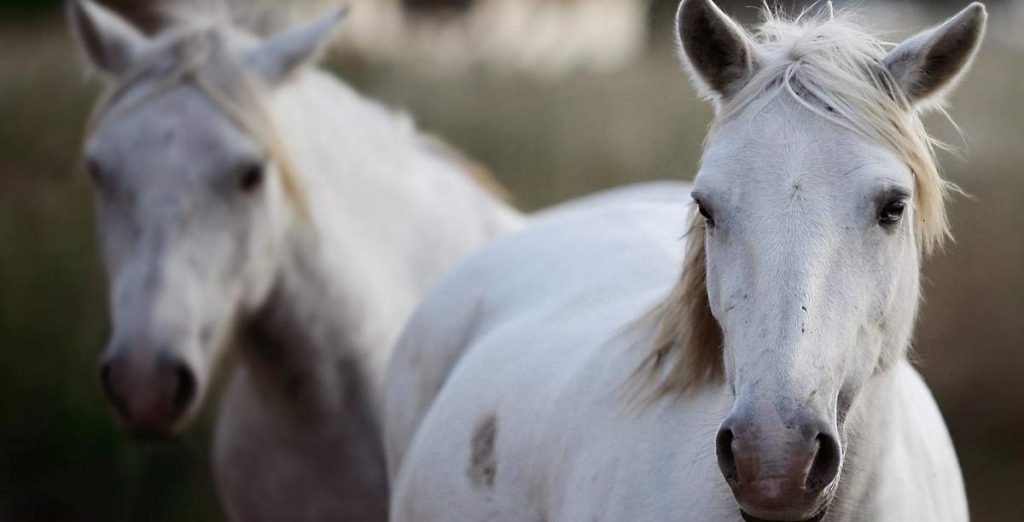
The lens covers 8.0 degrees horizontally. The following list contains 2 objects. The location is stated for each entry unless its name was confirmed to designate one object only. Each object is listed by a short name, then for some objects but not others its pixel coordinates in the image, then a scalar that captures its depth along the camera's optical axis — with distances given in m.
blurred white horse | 10.36
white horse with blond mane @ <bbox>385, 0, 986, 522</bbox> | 8.80
